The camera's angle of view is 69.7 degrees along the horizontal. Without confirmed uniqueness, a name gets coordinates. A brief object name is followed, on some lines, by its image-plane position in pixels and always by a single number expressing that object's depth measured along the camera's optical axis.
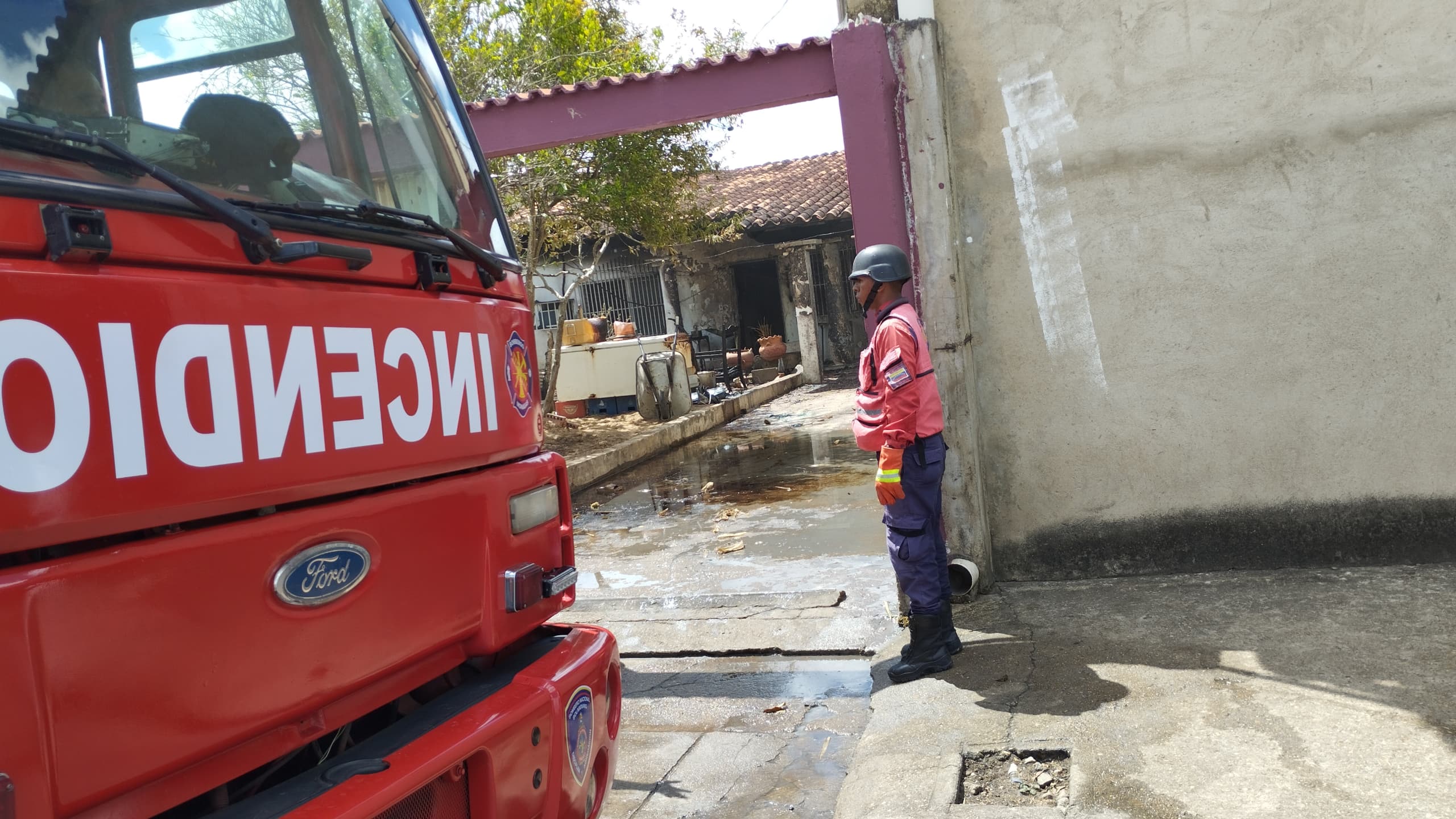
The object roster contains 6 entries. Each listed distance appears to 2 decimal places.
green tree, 10.58
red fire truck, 1.40
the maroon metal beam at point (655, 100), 5.36
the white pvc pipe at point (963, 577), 4.72
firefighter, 3.91
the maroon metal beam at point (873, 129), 4.74
